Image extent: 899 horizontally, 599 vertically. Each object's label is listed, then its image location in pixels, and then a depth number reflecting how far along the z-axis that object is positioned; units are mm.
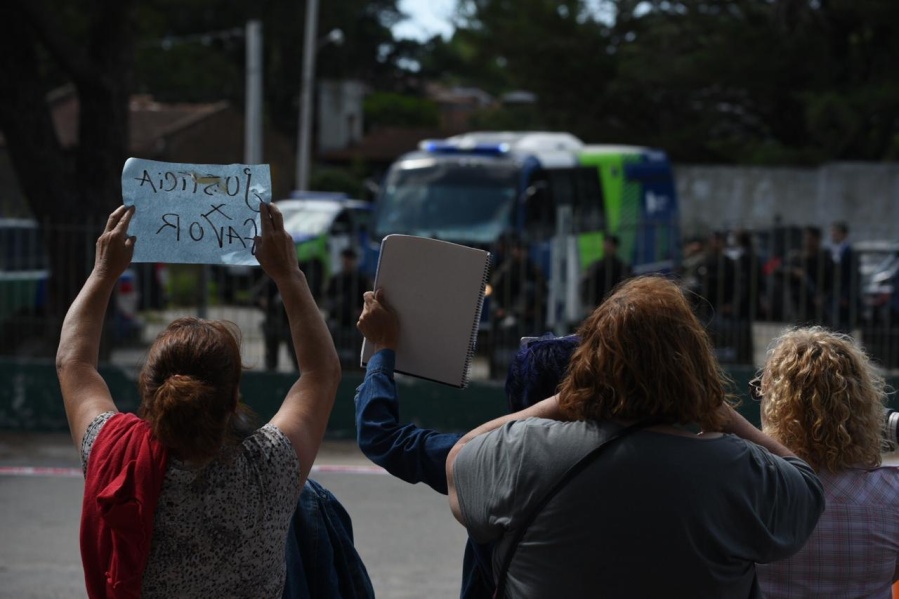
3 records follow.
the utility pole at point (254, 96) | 24938
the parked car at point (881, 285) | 12381
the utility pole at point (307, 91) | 30219
